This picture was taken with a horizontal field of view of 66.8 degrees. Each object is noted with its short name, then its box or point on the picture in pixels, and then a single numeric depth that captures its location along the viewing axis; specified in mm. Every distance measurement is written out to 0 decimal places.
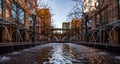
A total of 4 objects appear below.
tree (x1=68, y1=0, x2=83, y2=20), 16160
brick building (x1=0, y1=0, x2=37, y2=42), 12365
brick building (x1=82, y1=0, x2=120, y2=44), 13582
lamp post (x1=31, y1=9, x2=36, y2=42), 16775
